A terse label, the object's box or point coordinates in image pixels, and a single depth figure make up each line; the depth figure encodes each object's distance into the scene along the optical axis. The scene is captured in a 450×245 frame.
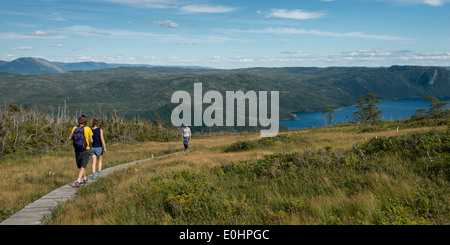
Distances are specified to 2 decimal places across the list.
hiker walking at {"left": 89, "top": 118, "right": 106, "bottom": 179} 10.17
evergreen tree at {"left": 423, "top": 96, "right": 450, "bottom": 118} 69.46
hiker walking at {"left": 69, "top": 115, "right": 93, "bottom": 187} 9.35
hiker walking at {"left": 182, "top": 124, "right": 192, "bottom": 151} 19.47
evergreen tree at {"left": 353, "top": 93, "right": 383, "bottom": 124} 88.51
